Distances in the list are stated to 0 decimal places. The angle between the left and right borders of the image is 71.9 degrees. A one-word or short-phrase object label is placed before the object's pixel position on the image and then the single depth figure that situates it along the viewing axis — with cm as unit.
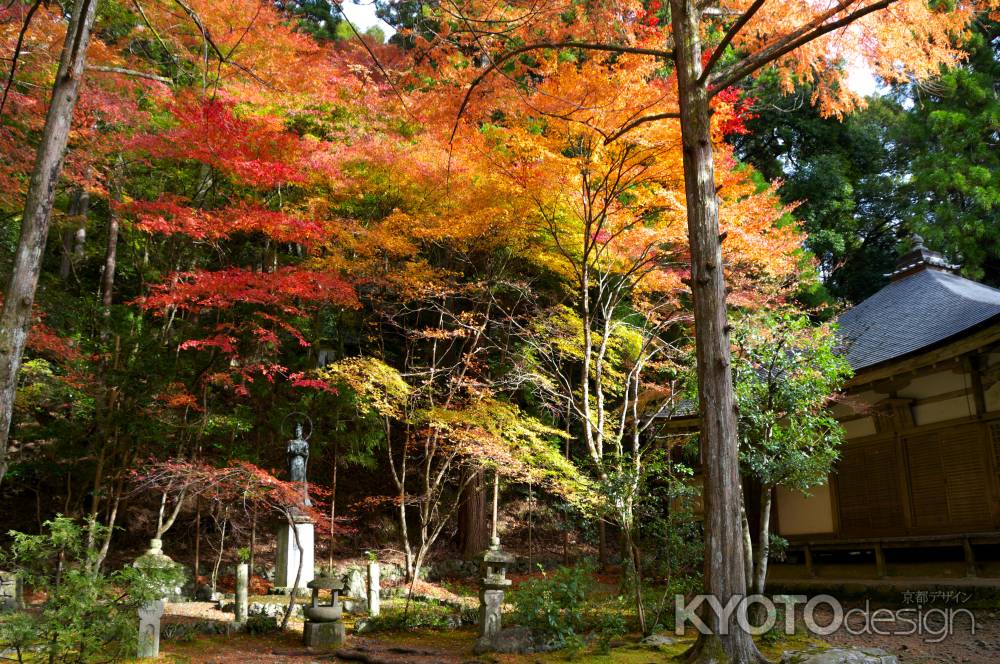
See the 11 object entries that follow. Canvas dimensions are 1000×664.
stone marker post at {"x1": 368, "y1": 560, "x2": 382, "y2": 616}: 945
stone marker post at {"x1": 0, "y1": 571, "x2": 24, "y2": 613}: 749
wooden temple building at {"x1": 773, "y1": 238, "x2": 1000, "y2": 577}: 873
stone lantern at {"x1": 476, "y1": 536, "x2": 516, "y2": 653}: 703
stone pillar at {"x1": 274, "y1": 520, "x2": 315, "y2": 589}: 999
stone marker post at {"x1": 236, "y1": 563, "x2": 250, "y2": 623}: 836
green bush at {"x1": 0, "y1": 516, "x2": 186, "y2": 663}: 482
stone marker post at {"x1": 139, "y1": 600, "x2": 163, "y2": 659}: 638
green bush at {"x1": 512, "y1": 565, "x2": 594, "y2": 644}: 686
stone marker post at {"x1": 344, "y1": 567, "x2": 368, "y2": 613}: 1048
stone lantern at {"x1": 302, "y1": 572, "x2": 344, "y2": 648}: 766
